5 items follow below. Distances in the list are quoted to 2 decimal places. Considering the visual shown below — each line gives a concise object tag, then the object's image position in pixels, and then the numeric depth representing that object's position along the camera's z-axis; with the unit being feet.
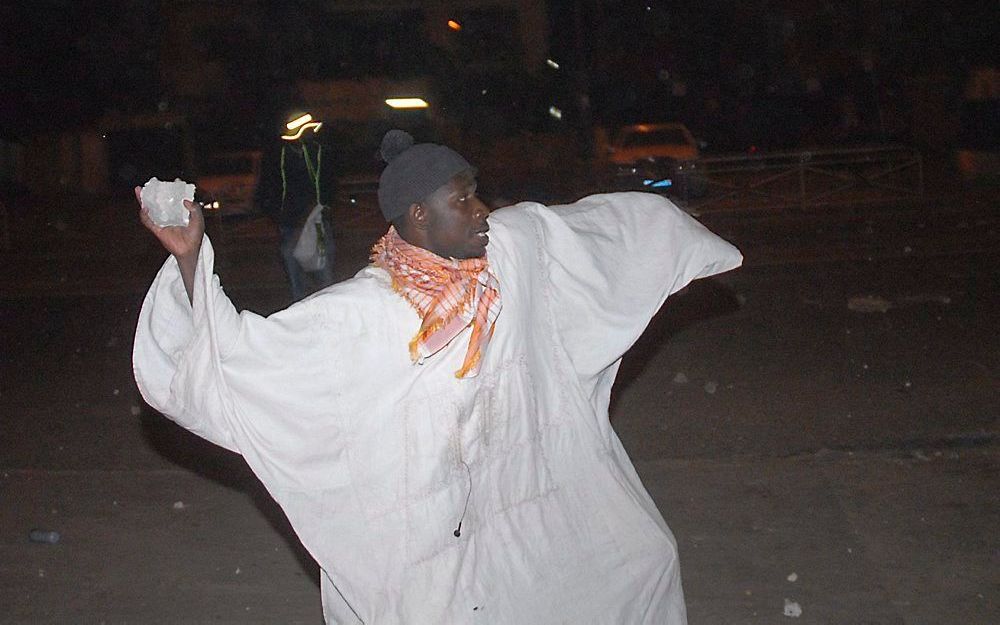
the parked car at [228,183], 58.90
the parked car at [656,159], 60.03
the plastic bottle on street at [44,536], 17.71
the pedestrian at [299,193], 25.32
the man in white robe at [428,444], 9.14
